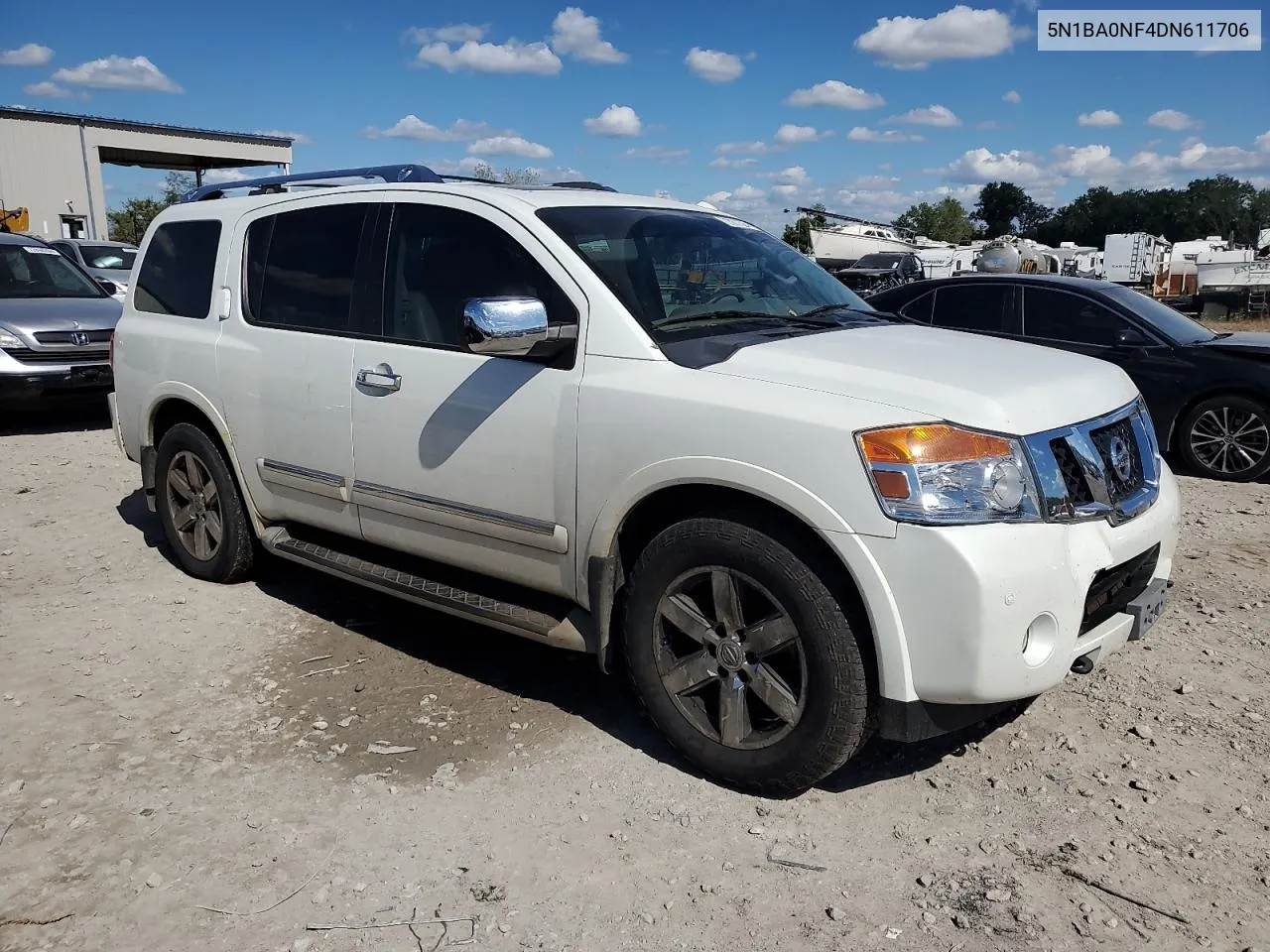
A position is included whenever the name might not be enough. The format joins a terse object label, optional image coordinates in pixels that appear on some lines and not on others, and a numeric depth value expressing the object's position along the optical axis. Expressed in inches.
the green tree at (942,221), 4205.2
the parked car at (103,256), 660.7
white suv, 112.1
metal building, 1448.1
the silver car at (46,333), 367.2
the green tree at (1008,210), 5324.3
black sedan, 309.4
